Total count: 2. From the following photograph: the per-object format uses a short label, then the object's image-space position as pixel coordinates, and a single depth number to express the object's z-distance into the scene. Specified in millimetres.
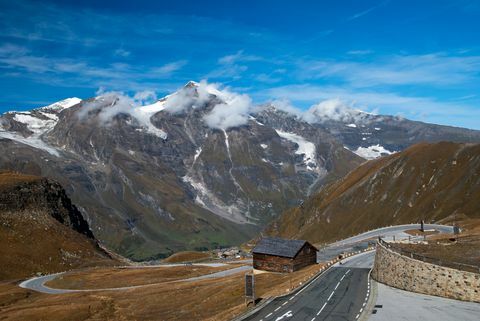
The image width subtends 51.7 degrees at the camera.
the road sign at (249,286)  51234
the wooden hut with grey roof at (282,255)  95562
